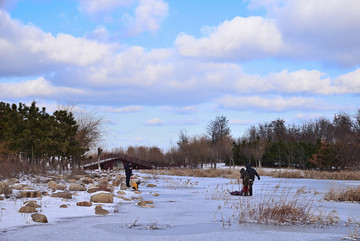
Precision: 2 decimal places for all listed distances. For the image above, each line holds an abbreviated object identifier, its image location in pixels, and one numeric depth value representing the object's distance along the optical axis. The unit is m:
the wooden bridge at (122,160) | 63.71
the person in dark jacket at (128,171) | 22.56
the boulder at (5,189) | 14.34
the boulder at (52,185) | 17.88
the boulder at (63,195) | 14.93
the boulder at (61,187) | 17.86
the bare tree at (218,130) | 87.19
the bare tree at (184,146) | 79.44
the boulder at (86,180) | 24.52
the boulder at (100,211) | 12.35
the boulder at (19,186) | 16.36
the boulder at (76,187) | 18.02
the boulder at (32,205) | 11.75
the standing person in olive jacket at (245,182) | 17.97
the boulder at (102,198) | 14.89
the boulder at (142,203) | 14.82
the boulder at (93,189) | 17.62
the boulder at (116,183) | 24.27
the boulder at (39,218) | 10.30
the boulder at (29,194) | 14.35
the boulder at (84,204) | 13.39
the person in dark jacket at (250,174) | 18.02
